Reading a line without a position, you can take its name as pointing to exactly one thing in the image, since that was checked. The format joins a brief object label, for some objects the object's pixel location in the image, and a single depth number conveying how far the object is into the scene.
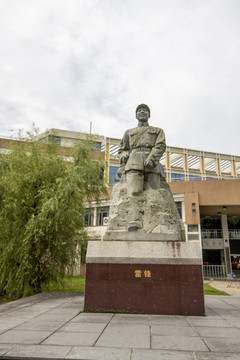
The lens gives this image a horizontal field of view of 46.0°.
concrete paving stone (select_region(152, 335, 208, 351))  2.66
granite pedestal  4.25
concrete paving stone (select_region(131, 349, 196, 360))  2.39
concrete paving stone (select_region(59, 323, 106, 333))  3.27
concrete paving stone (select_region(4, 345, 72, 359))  2.43
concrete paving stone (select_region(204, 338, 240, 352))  2.63
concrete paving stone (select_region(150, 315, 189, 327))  3.61
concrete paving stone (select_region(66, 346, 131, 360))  2.39
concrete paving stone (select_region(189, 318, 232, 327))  3.63
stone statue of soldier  5.38
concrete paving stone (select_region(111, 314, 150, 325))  3.68
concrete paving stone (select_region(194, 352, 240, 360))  2.39
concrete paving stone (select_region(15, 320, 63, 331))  3.38
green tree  7.61
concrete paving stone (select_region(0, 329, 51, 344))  2.83
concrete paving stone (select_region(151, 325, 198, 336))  3.16
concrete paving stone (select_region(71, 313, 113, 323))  3.80
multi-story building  18.12
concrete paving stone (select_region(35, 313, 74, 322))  3.91
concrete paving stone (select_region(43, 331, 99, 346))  2.77
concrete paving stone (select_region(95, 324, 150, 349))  2.75
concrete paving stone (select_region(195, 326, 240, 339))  3.12
